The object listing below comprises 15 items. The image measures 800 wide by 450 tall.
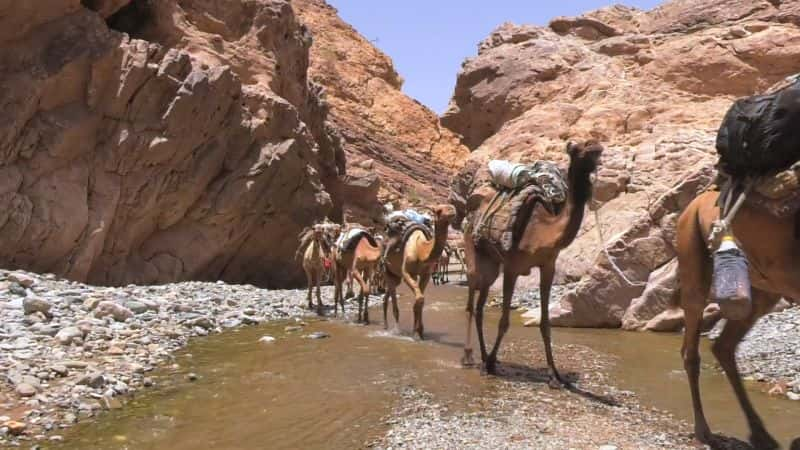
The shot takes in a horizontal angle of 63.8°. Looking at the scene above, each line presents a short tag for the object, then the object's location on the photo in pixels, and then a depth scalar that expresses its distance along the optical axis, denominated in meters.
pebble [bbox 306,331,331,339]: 10.57
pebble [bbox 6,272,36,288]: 11.18
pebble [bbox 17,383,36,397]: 5.82
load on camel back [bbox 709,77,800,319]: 4.10
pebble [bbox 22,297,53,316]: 8.80
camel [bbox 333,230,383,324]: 12.67
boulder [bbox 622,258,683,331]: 10.43
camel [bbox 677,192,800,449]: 4.39
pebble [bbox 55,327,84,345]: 7.79
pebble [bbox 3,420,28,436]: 5.05
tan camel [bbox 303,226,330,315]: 14.87
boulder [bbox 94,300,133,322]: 9.73
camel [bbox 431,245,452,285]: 25.77
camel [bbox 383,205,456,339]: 9.40
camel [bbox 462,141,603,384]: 6.58
